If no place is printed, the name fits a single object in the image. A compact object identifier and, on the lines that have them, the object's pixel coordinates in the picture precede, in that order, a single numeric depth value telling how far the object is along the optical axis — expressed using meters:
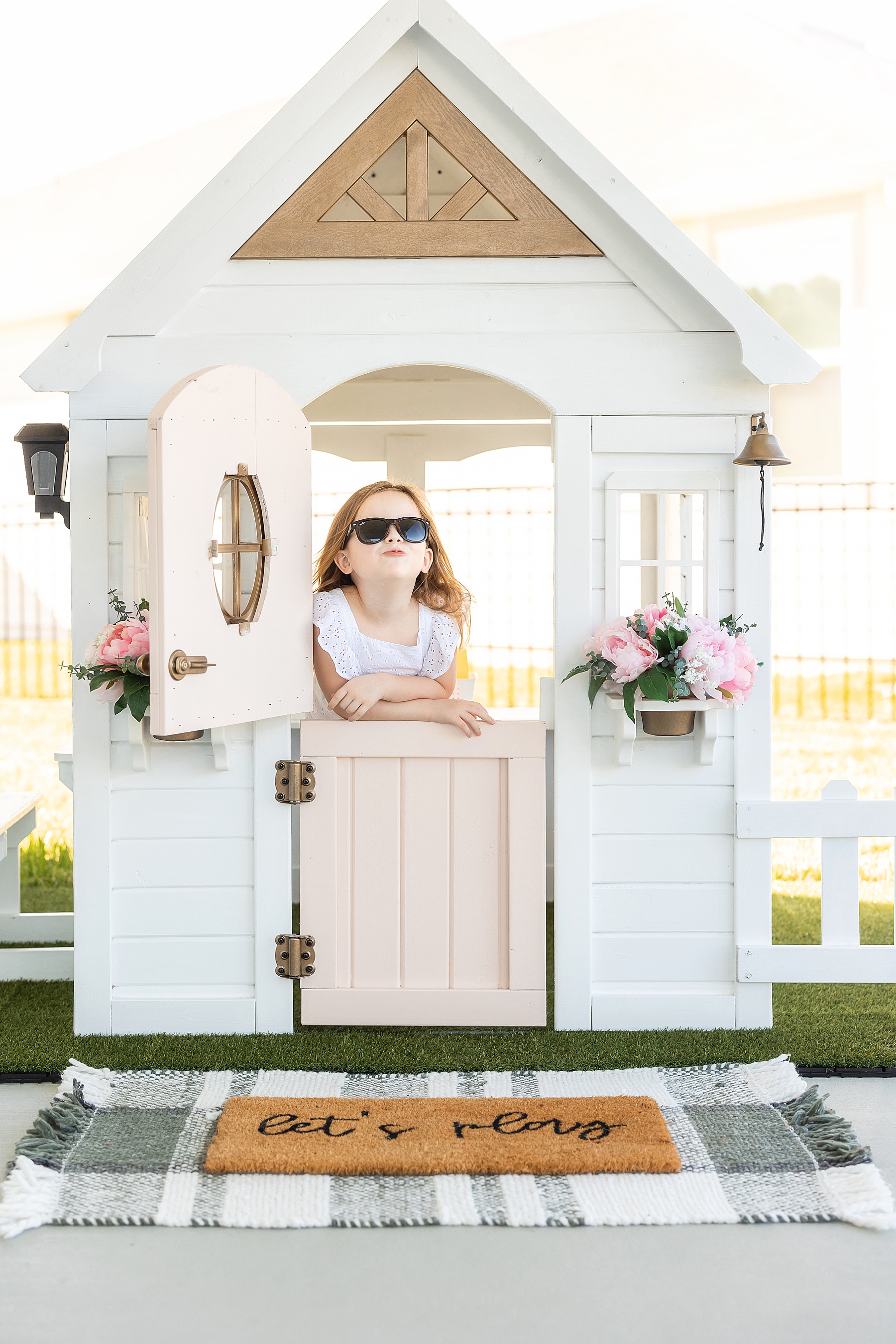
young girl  3.80
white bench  4.68
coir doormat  2.87
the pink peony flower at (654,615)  3.55
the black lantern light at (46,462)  3.92
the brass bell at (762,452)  3.47
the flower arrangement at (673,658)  3.47
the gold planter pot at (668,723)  3.64
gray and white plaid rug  2.68
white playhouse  3.65
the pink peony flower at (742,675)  3.54
